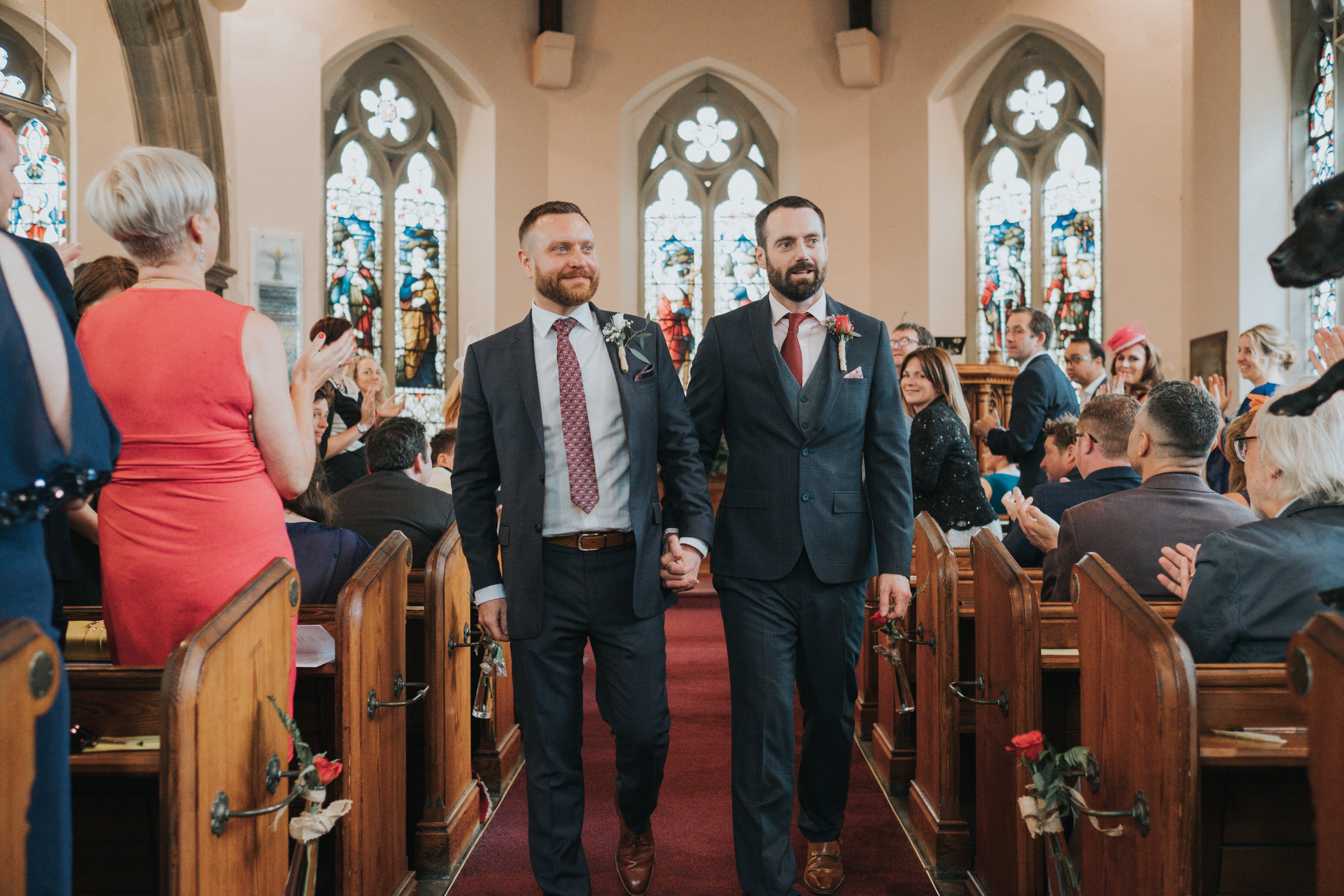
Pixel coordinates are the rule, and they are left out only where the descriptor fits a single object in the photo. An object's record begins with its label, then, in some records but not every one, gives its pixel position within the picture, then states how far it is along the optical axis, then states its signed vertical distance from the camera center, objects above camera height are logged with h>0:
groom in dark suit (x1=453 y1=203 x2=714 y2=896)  2.56 -0.15
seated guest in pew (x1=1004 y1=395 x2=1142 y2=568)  3.30 -0.04
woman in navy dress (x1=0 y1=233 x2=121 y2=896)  1.31 -0.01
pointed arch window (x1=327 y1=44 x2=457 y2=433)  10.26 +2.20
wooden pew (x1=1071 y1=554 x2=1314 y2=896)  1.67 -0.52
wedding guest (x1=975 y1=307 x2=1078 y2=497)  5.37 +0.21
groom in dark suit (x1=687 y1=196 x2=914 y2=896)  2.62 -0.17
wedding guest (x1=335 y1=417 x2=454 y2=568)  3.36 -0.15
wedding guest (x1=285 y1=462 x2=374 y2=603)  2.83 -0.27
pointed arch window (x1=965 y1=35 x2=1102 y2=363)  10.11 +2.43
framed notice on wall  8.46 +1.34
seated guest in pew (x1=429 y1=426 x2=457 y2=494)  4.45 -0.02
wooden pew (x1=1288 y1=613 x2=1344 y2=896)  1.36 -0.35
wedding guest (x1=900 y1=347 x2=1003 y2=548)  3.95 -0.06
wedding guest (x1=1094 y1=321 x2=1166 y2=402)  5.46 +0.42
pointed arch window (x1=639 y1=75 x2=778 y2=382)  11.46 +2.64
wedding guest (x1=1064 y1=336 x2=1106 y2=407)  5.80 +0.46
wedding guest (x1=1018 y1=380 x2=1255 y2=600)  2.55 -0.14
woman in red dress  1.95 +0.07
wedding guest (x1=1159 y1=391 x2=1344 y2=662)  1.89 -0.19
